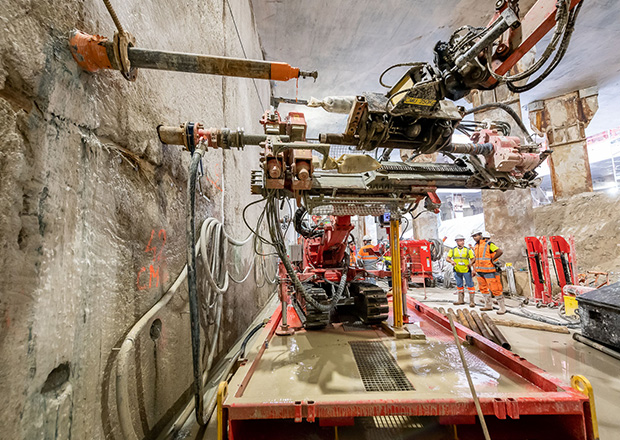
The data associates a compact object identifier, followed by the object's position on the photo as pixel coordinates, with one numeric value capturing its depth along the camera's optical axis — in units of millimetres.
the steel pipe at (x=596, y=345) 3544
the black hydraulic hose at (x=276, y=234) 2787
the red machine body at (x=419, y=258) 9344
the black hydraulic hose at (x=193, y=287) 2035
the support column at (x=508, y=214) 8117
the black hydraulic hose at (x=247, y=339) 2715
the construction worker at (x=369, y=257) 8875
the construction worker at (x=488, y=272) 6320
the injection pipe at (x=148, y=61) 1382
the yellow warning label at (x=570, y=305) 5387
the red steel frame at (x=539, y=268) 6512
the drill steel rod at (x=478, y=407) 1335
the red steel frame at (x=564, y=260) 6066
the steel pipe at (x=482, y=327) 4090
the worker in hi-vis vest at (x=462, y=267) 7129
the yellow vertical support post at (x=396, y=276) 3475
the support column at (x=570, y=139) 8789
